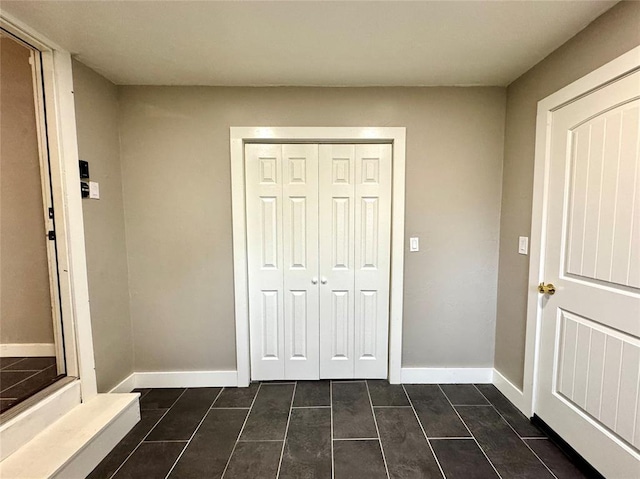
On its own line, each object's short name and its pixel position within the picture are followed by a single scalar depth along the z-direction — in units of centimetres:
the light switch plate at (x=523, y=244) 190
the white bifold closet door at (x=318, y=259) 218
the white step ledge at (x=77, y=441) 129
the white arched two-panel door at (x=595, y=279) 128
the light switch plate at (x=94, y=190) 184
